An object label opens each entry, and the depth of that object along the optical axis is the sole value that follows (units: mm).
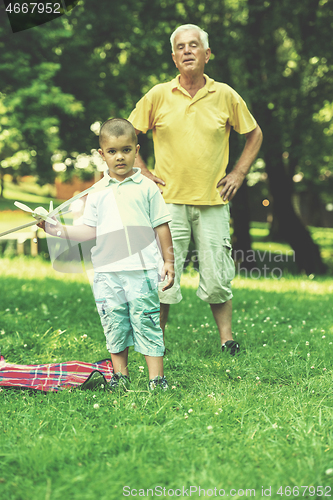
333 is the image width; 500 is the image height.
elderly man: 3771
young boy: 3027
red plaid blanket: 3171
